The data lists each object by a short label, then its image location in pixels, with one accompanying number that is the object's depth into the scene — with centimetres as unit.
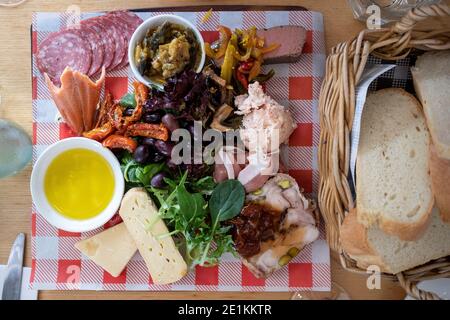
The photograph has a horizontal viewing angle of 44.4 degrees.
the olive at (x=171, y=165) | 52
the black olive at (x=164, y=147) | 52
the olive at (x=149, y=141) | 52
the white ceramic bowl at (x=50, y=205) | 52
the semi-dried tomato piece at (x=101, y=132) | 52
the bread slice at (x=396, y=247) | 49
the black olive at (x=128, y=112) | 53
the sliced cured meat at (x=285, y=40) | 53
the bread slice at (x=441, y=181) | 46
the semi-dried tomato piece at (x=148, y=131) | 51
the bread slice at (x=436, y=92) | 47
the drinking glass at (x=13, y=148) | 54
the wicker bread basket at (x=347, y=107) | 46
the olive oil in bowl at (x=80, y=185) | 53
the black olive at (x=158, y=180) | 52
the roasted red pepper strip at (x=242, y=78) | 53
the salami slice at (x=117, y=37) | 54
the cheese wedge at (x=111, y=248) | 54
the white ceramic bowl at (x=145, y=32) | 51
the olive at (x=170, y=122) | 51
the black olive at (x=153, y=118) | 52
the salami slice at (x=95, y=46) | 54
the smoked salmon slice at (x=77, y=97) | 52
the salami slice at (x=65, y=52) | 54
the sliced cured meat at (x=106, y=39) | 54
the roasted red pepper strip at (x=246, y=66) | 52
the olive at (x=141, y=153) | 51
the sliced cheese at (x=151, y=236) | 53
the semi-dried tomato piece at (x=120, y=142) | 52
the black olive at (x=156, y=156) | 52
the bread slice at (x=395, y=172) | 48
